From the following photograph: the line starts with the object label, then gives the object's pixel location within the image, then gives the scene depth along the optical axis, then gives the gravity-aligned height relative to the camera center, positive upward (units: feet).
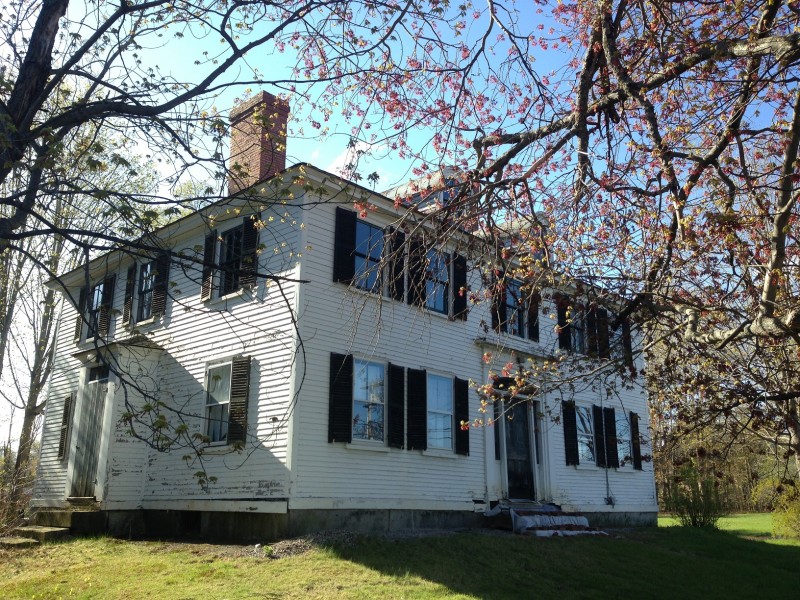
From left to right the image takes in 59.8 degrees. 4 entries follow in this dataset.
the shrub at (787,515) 61.00 -3.05
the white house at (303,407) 39.96 +4.54
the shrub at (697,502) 68.03 -2.06
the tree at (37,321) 20.68 +9.72
